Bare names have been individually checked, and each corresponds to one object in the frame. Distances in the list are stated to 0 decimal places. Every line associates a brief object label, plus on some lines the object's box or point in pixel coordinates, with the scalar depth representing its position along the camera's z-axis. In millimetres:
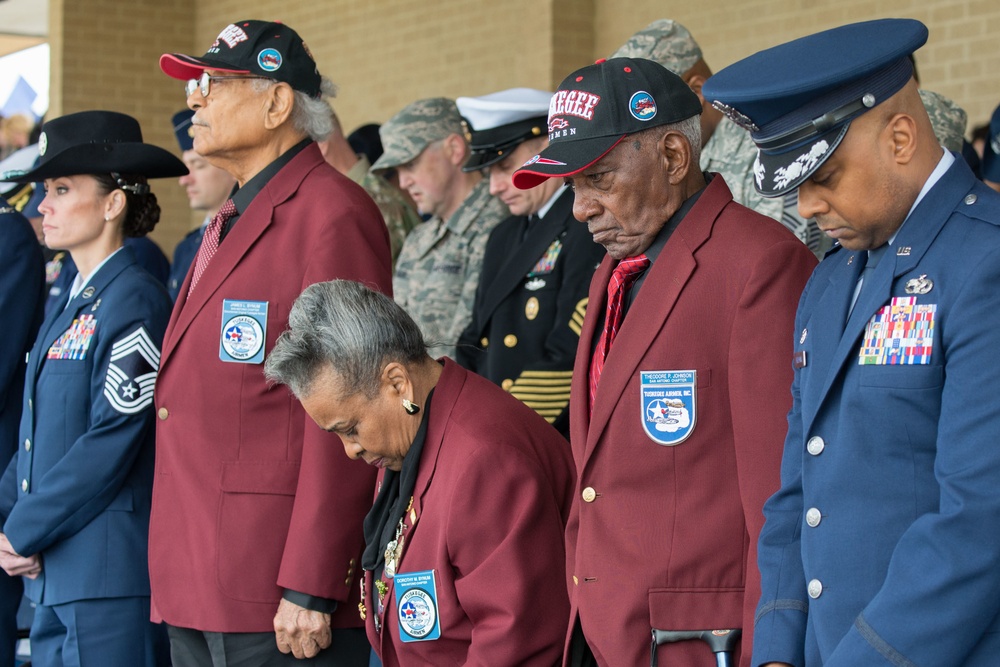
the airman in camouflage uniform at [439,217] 8914
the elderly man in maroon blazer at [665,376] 4570
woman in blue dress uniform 7039
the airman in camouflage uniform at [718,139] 6934
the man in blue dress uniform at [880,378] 3488
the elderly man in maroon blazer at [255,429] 5945
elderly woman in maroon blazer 5187
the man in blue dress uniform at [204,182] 10086
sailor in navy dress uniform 7172
